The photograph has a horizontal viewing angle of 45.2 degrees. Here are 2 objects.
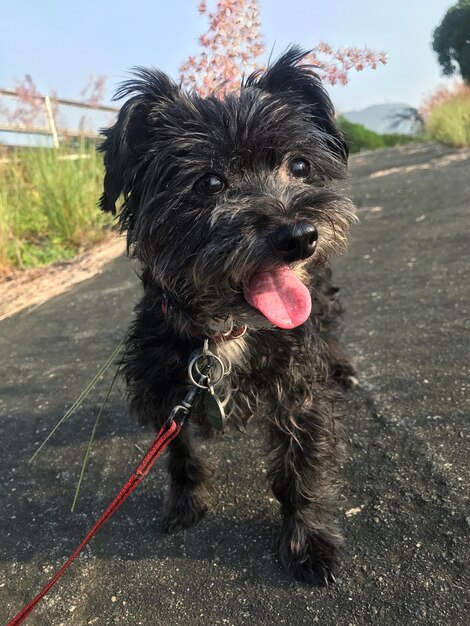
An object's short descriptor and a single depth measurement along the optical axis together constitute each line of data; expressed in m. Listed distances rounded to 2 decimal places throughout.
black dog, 0.30
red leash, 0.26
